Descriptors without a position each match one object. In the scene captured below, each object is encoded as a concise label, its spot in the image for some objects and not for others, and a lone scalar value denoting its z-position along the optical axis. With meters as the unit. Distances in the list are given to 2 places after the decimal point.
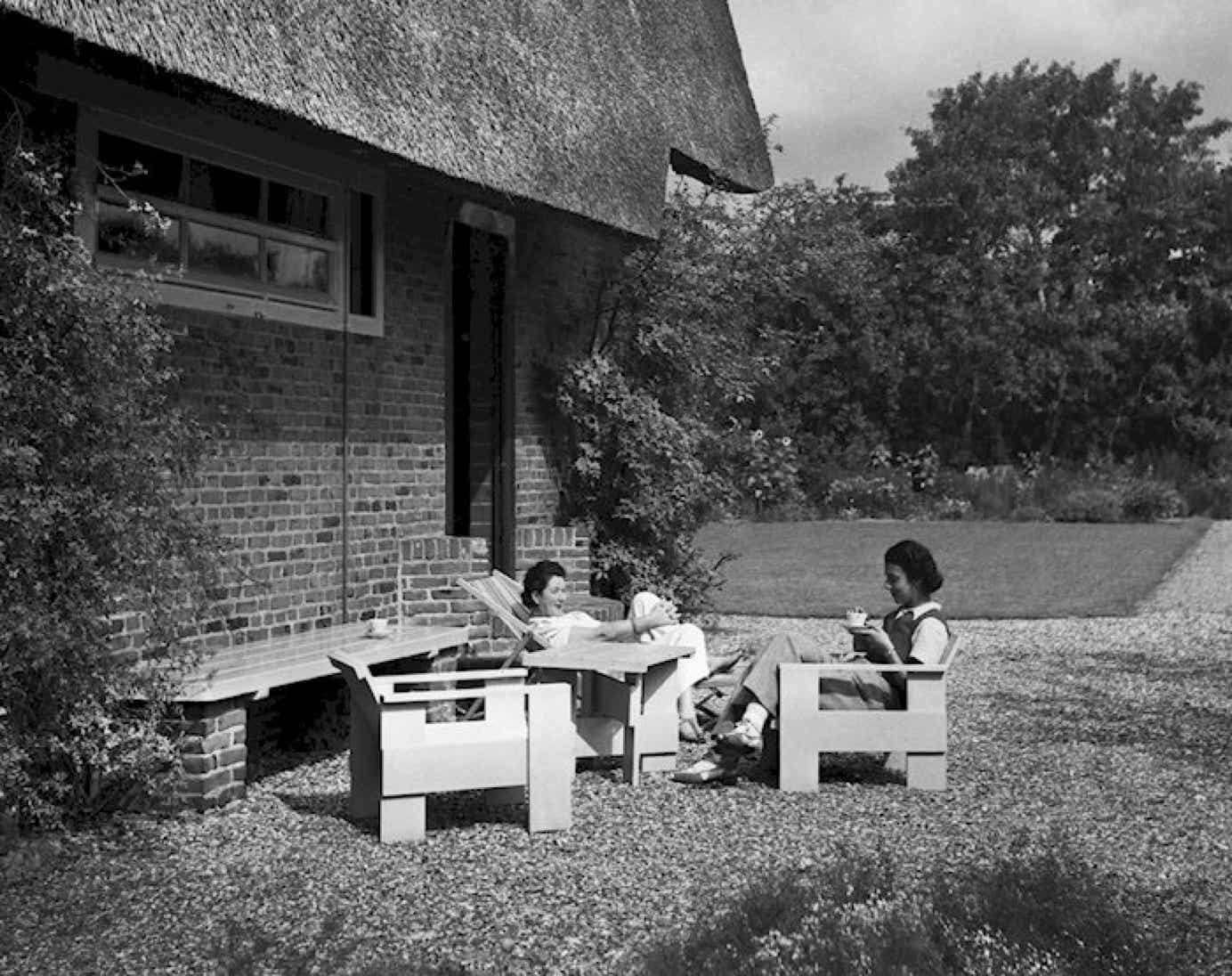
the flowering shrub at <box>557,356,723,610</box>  11.34
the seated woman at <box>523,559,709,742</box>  7.73
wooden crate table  6.89
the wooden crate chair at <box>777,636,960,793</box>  6.79
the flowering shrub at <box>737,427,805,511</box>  12.90
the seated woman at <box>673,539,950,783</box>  6.88
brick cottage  6.73
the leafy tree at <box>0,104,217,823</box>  5.54
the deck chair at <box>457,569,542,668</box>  8.04
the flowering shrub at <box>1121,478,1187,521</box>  30.58
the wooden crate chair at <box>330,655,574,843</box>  5.83
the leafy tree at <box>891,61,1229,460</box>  35.75
